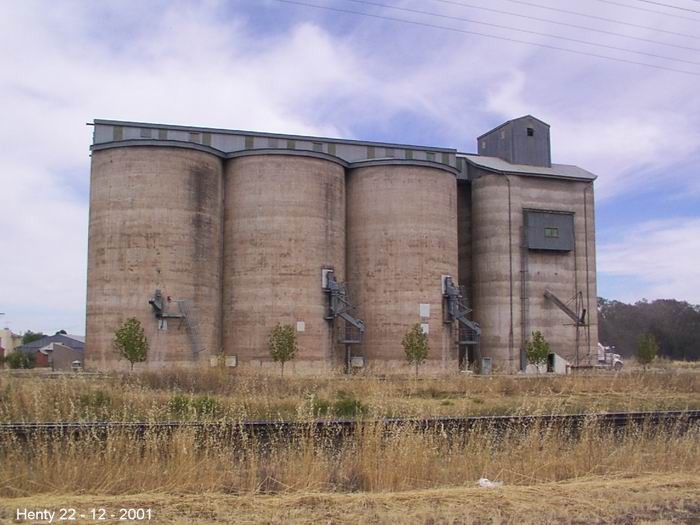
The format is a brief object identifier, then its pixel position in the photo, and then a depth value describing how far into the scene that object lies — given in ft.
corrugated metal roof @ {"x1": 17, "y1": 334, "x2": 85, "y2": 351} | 308.56
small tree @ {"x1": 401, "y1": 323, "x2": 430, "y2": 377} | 150.30
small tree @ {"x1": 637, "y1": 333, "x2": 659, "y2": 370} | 181.88
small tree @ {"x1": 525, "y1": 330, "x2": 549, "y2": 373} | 165.48
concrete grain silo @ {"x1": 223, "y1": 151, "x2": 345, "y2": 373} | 147.84
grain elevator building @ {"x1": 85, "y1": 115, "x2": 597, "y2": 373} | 142.31
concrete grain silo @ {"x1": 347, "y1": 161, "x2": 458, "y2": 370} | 157.69
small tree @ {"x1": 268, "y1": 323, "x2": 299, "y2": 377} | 141.79
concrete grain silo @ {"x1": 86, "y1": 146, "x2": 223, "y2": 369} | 140.46
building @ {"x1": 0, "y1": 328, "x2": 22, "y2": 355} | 367.88
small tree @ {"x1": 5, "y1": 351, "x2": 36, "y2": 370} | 182.09
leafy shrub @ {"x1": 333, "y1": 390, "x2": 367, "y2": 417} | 55.72
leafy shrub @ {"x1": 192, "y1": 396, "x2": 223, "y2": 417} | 49.64
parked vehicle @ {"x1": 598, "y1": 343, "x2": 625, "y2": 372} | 201.67
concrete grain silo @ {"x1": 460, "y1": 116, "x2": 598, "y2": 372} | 175.94
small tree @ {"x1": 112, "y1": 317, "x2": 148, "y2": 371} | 133.69
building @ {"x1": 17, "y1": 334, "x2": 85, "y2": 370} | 182.91
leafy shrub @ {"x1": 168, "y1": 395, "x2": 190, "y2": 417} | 53.98
